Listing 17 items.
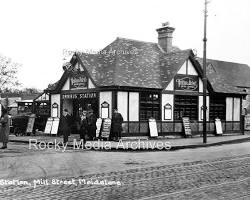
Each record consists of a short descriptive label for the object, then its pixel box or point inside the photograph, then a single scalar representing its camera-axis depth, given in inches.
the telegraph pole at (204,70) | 812.6
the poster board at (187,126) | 983.6
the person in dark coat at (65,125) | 765.9
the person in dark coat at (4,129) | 693.3
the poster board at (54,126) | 984.9
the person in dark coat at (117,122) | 820.6
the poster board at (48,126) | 1000.9
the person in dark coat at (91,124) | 818.8
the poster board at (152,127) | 919.7
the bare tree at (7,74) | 2073.1
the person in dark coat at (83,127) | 790.5
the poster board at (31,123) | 1029.2
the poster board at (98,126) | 880.9
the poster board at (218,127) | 1058.1
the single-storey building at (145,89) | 901.2
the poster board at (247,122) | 1445.3
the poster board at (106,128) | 856.2
